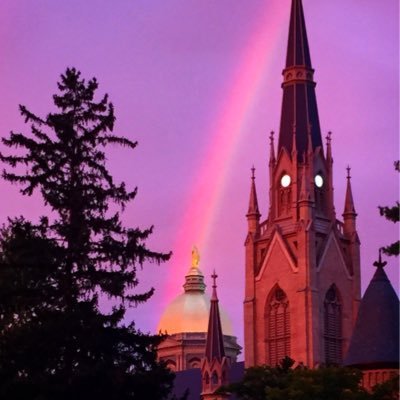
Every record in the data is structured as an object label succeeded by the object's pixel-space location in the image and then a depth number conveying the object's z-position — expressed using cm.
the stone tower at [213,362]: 10212
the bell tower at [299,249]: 10000
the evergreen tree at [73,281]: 3791
